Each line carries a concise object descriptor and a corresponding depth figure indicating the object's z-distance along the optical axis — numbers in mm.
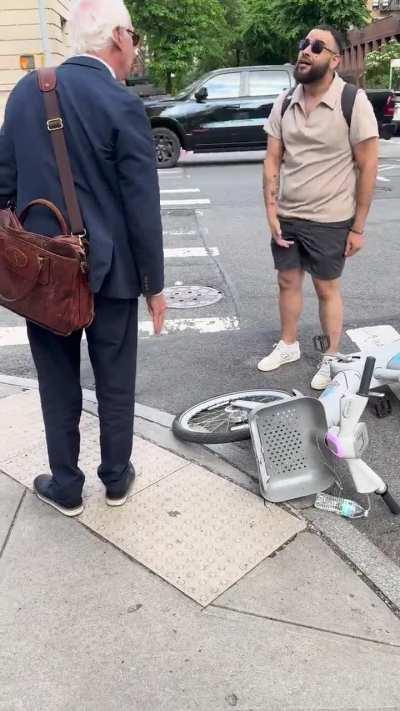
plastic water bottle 2818
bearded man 3582
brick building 40469
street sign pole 17406
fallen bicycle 2736
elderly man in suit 2182
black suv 14102
